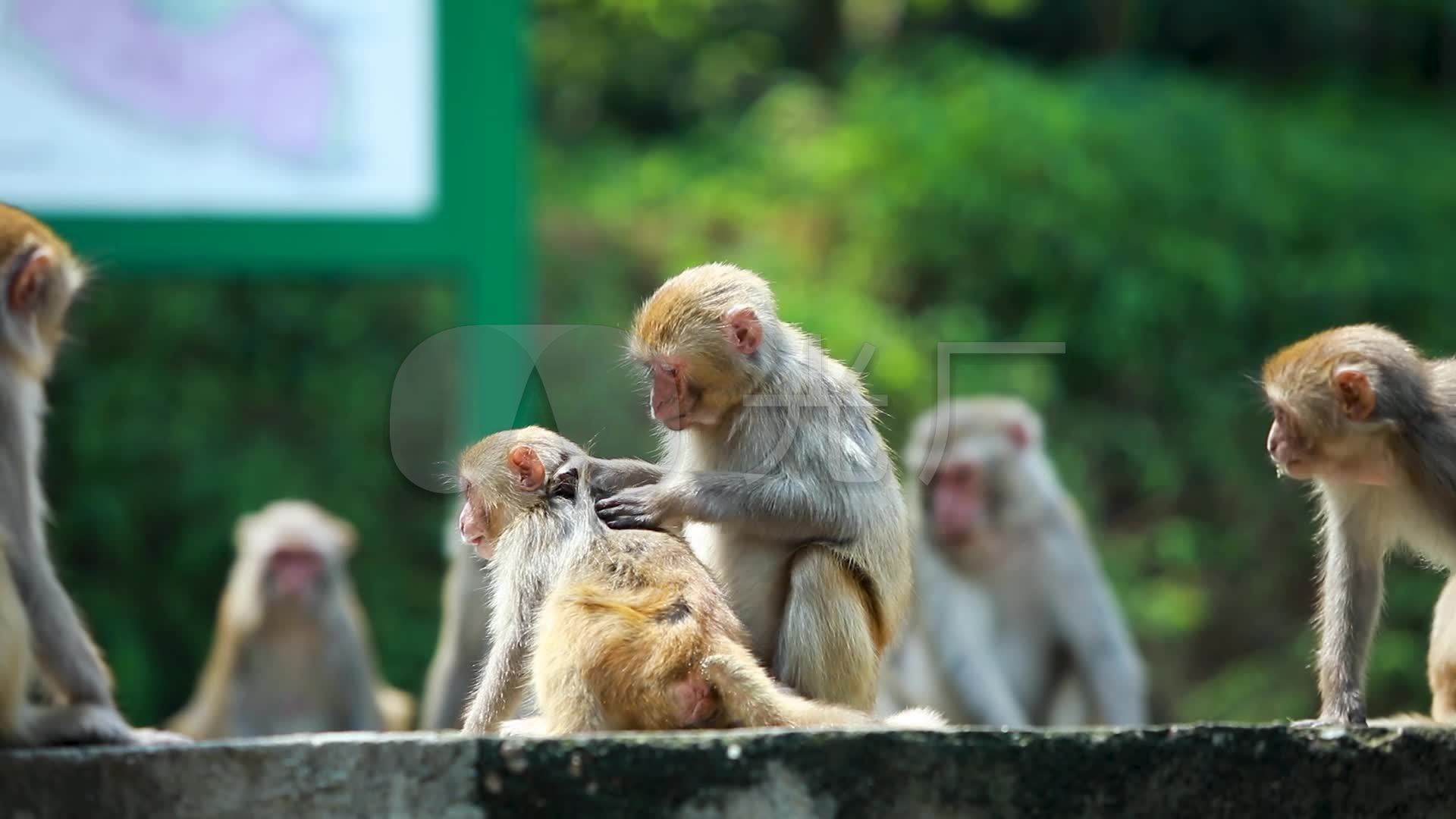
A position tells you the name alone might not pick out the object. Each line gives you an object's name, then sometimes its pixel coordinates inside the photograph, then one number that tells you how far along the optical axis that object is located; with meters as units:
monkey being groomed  6.35
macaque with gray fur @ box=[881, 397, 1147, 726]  15.21
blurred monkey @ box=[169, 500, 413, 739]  15.95
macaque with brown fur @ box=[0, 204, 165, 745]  6.86
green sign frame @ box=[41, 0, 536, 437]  16.19
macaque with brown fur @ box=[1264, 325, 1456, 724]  7.16
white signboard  15.70
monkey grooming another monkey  6.93
